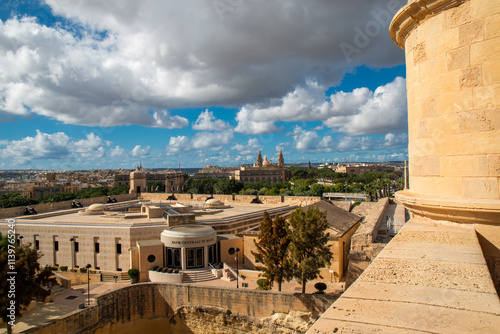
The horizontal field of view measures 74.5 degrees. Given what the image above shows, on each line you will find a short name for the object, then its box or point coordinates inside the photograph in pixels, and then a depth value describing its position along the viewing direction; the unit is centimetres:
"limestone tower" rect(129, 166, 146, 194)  6081
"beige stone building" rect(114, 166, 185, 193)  6116
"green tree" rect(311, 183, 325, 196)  7870
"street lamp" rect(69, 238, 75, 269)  2867
